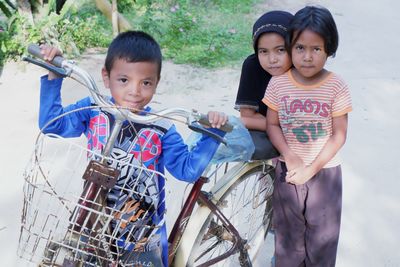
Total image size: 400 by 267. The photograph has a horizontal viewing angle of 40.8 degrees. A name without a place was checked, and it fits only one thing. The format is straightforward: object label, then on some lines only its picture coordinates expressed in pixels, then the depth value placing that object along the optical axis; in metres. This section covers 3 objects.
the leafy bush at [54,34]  5.84
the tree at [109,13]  6.68
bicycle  1.56
